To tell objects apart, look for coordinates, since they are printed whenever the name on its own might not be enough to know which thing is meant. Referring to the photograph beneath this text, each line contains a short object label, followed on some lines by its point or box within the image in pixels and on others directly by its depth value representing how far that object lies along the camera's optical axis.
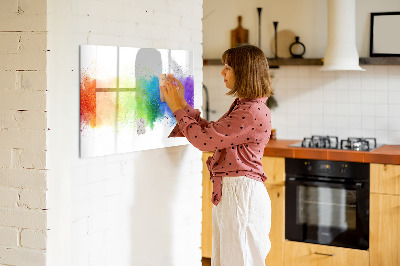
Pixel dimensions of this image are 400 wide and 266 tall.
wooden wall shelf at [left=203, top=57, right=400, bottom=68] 4.66
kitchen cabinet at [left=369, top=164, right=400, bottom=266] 4.14
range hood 4.61
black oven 4.27
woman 2.74
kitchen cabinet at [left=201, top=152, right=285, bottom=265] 4.51
